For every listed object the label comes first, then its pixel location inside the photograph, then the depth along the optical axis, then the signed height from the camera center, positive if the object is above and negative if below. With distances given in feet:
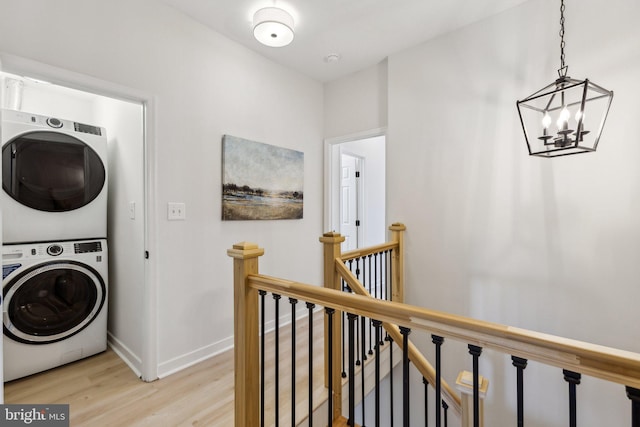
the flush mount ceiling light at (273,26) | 6.57 +4.30
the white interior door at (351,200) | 14.35 +0.64
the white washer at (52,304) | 6.35 -2.14
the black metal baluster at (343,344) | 6.02 -2.63
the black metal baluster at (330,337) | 3.81 -1.72
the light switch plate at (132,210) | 7.37 +0.10
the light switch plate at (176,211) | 6.85 +0.07
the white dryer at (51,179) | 6.52 +0.87
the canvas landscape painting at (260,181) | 8.07 +1.01
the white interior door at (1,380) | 4.60 -2.66
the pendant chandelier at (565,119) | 4.25 +1.94
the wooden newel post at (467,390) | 4.44 -2.83
